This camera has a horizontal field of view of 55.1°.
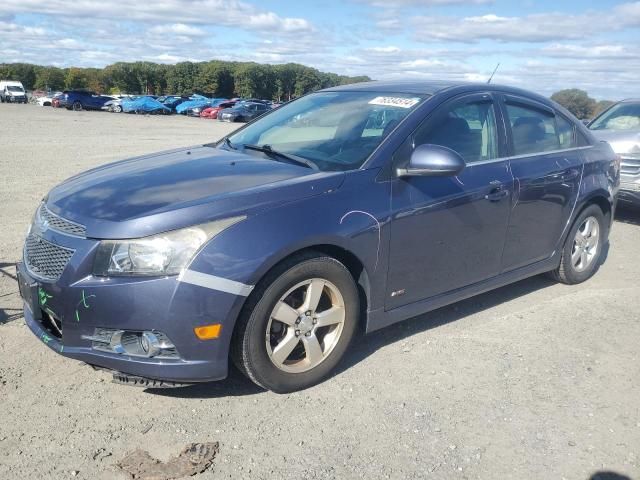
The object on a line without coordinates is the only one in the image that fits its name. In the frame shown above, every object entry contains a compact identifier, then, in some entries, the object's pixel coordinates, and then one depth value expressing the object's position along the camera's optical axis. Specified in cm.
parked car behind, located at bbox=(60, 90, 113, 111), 4922
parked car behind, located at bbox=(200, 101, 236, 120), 4634
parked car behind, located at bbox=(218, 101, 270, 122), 4166
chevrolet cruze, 307
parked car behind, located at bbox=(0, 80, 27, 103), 5606
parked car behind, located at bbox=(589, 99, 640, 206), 847
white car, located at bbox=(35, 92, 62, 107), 5318
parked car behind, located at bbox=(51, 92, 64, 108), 4991
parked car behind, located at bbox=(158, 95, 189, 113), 5309
